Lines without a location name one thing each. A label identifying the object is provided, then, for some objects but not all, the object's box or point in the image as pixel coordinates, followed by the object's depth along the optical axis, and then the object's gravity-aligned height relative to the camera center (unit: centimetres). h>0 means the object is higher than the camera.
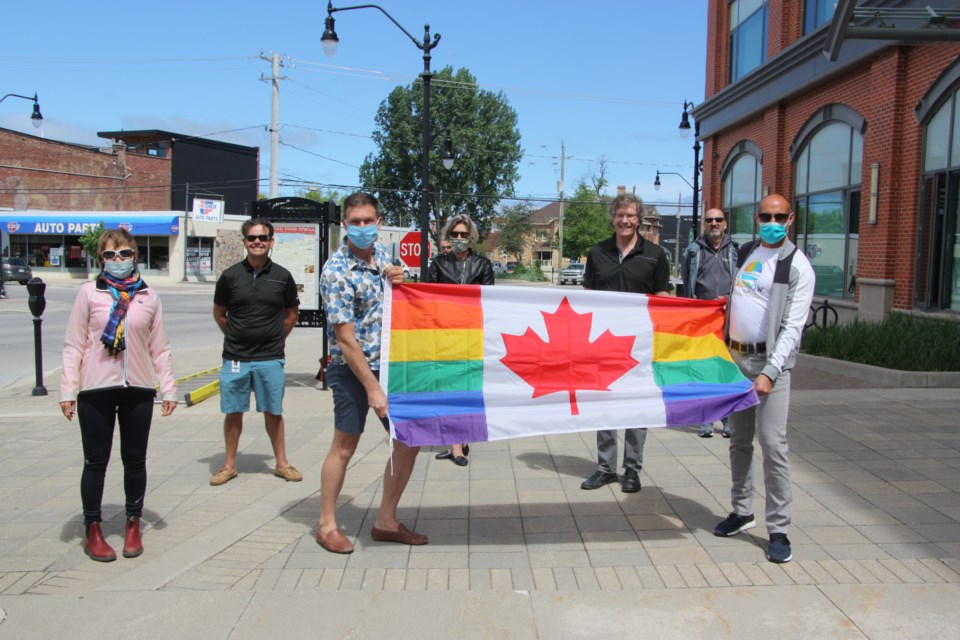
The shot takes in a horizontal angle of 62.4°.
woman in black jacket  627 +7
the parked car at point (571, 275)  6006 -7
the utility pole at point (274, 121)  3476 +645
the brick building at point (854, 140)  1235 +272
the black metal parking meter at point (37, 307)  945 -57
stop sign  1438 +38
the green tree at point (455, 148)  6131 +960
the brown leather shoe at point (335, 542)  451 -157
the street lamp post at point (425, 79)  1530 +382
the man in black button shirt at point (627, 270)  549 +4
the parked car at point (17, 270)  3819 -55
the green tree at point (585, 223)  7344 +482
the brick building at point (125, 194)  4725 +478
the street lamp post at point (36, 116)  3125 +565
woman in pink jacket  437 -62
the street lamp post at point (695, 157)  2617 +405
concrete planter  965 -115
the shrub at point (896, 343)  1007 -82
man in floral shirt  429 -47
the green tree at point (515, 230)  8781 +479
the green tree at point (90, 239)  4349 +120
